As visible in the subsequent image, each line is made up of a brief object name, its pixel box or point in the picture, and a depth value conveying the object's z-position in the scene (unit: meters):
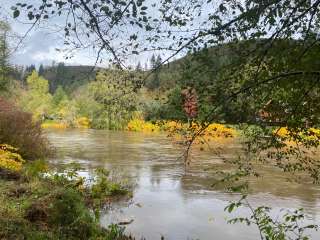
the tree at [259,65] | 2.86
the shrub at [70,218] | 4.75
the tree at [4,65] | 16.40
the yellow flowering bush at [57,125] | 40.12
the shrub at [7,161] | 7.07
